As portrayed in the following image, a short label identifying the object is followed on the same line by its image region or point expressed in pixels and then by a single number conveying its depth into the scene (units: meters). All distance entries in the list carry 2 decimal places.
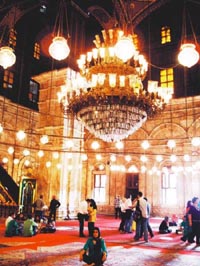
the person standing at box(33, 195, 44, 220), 11.71
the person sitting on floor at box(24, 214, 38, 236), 8.90
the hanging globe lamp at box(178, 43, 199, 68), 5.92
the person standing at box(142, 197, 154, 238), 8.90
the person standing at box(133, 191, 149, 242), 8.62
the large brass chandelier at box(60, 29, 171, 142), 7.85
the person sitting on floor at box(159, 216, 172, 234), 10.65
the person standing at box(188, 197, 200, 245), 8.37
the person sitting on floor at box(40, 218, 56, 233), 9.81
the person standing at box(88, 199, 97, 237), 9.04
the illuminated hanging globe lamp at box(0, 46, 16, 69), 6.50
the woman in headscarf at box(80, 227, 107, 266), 4.86
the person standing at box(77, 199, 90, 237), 9.23
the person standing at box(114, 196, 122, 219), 16.91
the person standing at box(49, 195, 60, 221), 11.77
